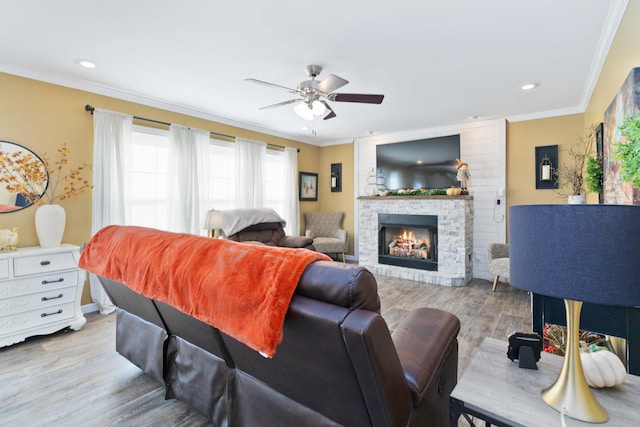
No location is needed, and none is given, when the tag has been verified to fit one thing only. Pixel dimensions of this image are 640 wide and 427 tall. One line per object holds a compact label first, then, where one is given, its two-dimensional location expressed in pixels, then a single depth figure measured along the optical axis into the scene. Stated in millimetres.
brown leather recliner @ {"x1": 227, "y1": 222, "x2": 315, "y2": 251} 4709
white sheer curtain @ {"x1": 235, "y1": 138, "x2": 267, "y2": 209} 5094
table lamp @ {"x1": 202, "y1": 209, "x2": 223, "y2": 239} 4285
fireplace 5109
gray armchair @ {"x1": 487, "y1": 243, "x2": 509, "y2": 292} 4156
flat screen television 5152
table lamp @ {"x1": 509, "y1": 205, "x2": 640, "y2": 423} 713
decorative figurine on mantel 4777
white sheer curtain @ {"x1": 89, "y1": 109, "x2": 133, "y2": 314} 3512
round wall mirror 2979
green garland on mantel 5012
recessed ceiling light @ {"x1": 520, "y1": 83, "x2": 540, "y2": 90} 3422
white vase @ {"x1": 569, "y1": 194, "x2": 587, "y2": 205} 3102
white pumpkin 978
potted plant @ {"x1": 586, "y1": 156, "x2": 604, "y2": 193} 2721
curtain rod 3473
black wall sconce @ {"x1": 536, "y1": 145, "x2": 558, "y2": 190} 4383
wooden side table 889
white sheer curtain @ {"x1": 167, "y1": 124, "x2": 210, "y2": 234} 4207
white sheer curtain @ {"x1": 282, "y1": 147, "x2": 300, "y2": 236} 5938
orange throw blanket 1062
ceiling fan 2834
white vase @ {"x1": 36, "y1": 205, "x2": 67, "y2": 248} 3004
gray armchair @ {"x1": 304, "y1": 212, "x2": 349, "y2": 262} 6281
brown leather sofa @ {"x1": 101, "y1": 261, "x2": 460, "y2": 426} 969
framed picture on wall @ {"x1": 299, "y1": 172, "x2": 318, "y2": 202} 6422
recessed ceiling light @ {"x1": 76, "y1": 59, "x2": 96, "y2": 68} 2881
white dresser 2680
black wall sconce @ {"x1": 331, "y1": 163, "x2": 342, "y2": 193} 6625
